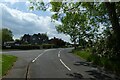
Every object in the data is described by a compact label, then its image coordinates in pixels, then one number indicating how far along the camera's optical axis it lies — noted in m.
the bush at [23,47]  25.81
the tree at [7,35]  47.70
